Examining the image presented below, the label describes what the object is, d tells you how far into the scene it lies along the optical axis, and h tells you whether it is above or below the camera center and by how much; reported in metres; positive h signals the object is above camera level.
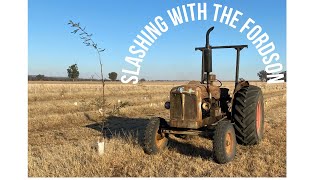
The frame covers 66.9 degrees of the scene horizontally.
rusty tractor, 4.93 -0.70
